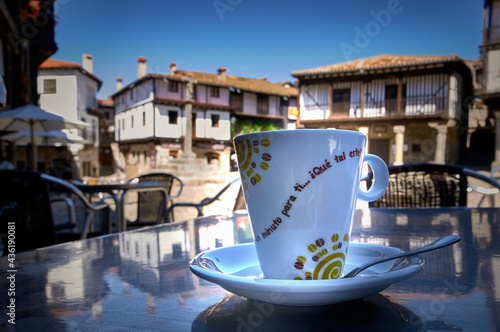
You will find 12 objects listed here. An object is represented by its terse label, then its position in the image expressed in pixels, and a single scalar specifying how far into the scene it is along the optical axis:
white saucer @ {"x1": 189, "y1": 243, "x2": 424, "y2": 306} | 0.29
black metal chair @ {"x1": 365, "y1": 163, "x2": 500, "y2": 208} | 1.77
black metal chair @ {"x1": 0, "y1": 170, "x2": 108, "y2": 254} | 1.71
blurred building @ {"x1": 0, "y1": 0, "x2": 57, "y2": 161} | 7.02
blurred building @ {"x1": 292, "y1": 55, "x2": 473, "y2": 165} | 14.90
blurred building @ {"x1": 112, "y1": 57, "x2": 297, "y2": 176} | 22.05
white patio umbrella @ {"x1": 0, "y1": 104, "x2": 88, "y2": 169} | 5.89
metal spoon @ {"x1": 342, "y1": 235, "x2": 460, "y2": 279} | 0.35
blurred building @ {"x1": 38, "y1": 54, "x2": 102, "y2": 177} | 23.38
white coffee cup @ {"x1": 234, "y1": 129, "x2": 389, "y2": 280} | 0.41
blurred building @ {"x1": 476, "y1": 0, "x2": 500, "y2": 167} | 12.95
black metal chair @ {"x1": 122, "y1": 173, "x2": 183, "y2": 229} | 3.08
